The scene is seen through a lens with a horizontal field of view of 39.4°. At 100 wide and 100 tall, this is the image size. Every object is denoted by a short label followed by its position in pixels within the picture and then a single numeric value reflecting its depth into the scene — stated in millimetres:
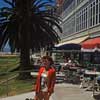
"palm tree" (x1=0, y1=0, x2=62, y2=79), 10075
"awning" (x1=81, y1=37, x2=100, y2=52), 7147
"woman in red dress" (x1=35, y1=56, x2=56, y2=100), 3089
